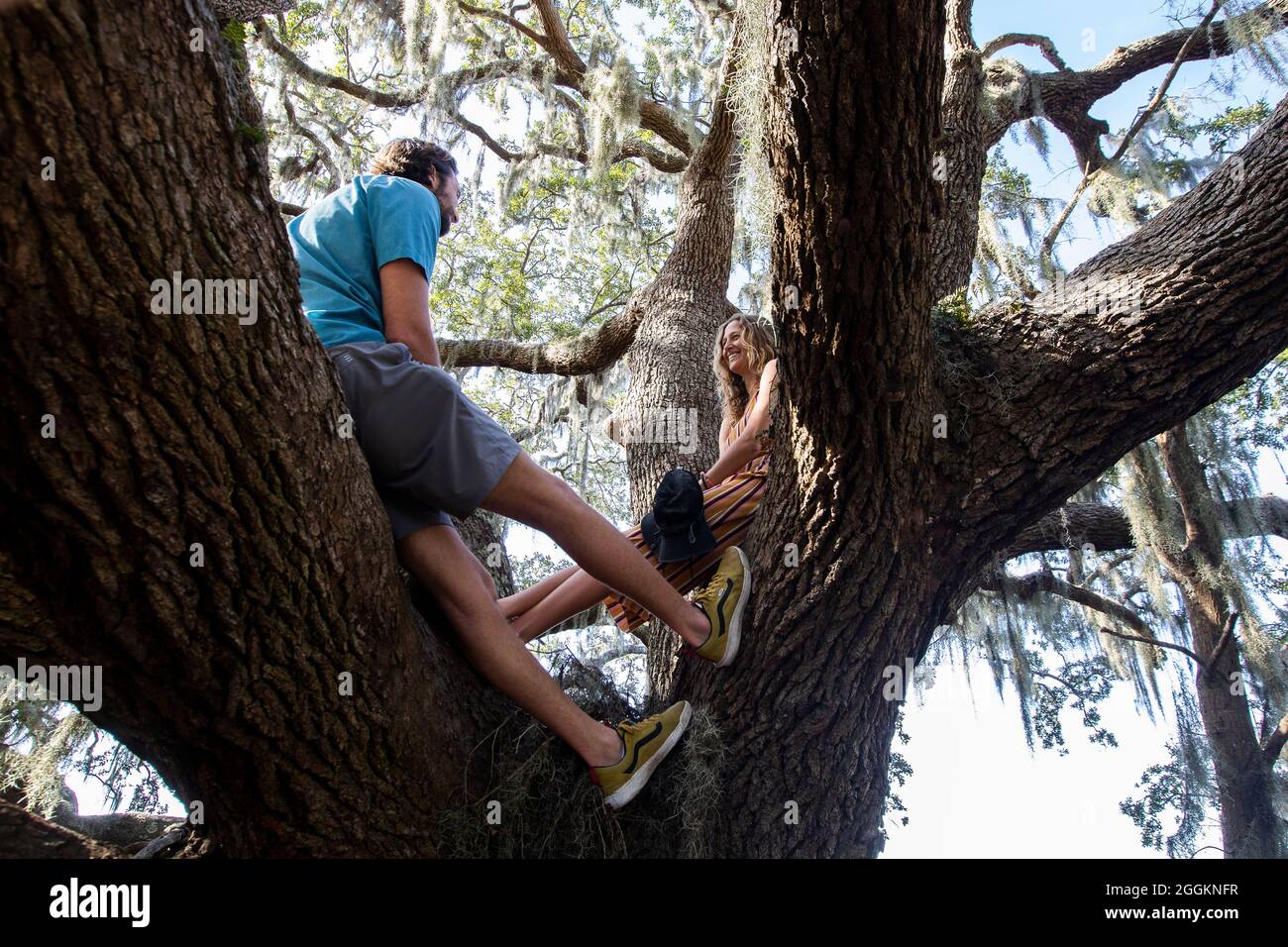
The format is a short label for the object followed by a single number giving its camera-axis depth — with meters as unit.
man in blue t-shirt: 1.95
